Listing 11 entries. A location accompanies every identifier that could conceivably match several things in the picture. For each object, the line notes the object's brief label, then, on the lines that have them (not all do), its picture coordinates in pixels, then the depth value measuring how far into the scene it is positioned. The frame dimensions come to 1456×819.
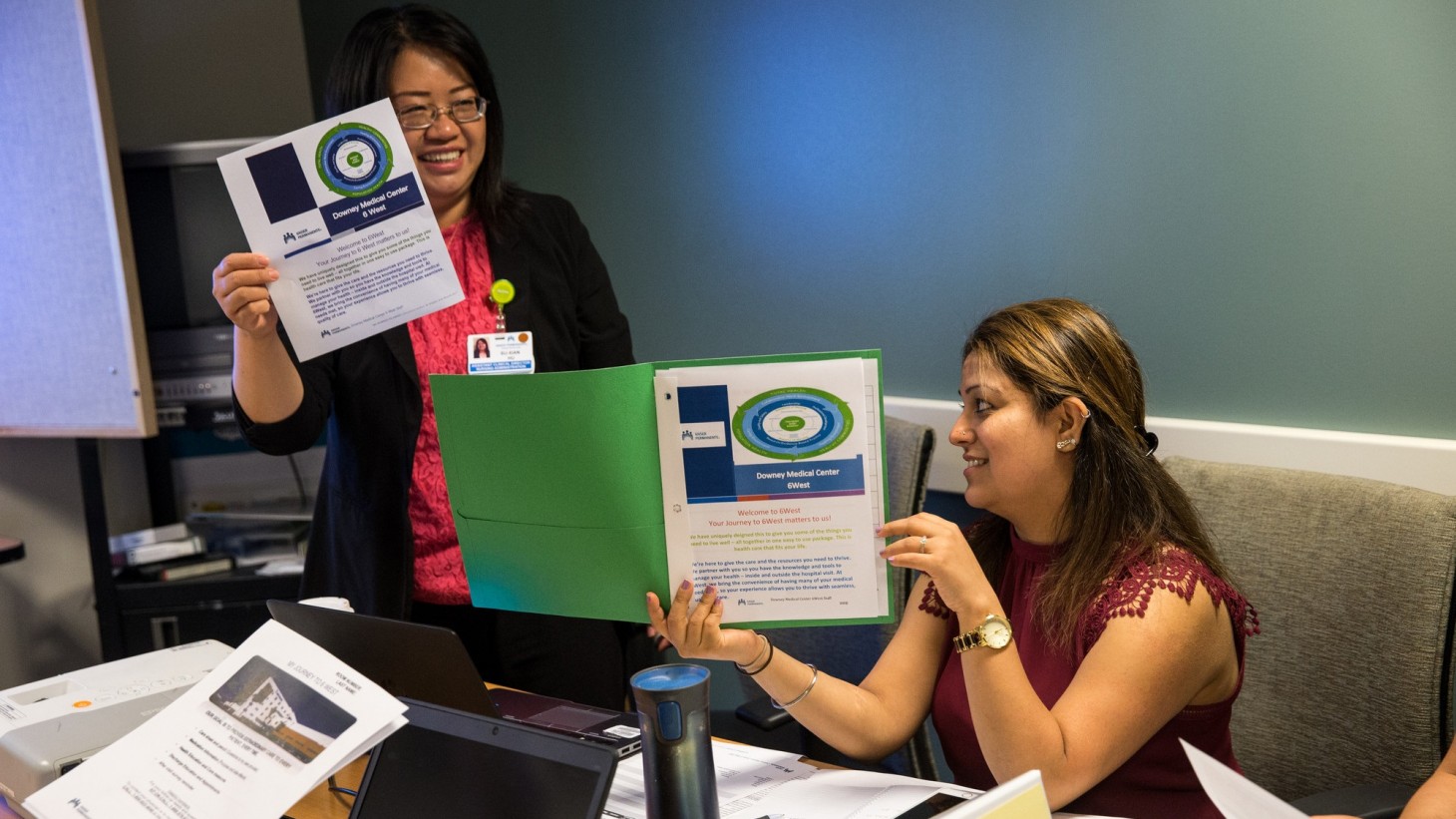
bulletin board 2.86
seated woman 1.43
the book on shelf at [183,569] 3.16
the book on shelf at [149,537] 3.27
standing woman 1.98
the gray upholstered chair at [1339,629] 1.57
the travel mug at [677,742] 1.20
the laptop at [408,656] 1.47
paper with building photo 1.22
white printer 1.59
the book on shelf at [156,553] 3.20
